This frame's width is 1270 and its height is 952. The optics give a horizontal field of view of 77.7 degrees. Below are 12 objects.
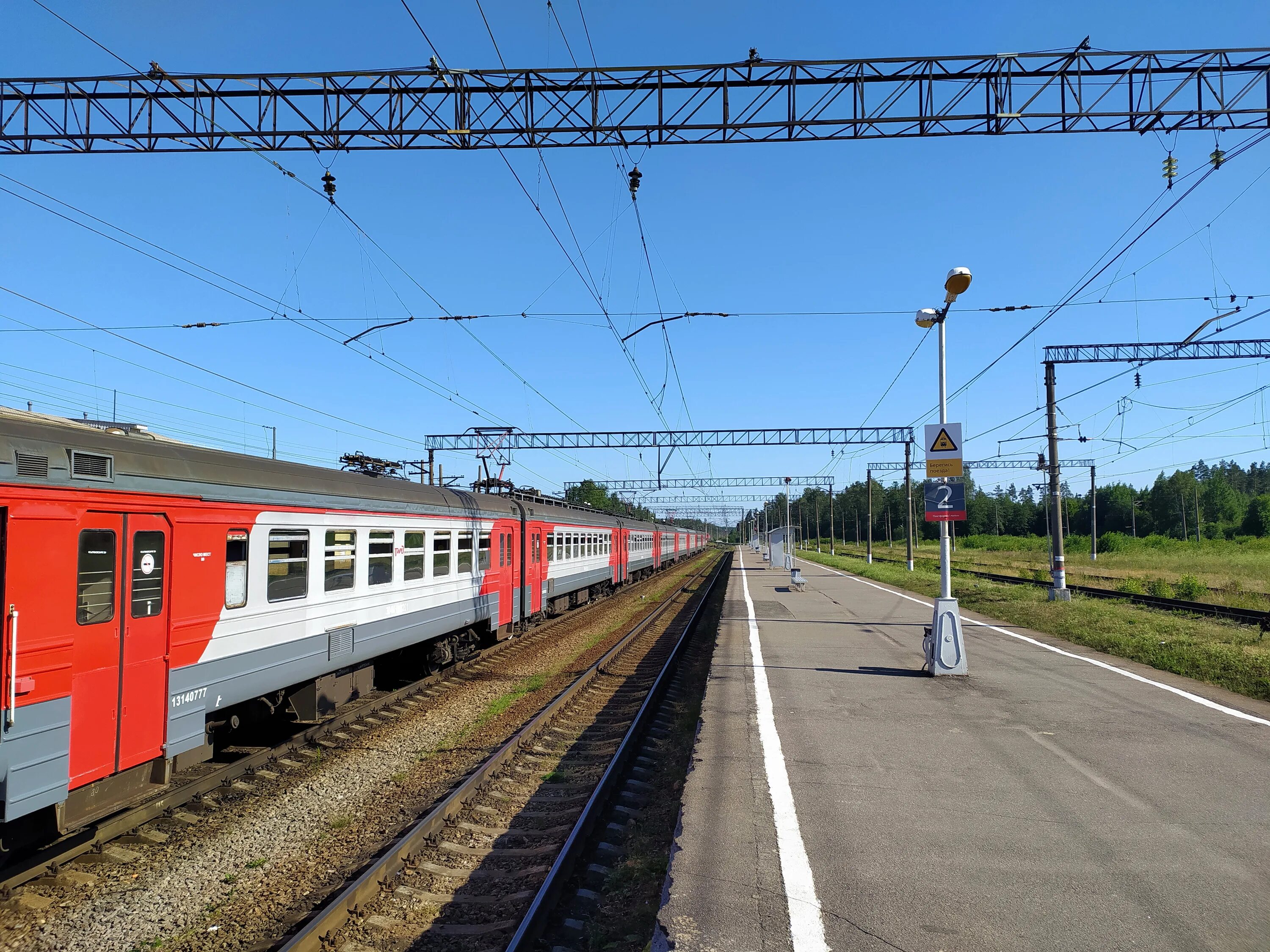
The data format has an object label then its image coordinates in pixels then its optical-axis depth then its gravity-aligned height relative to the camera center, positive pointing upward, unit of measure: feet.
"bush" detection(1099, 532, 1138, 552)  201.67 -5.59
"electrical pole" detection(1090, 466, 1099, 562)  157.89 -1.89
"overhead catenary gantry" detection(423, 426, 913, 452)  122.62 +13.38
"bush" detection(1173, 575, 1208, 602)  77.61 -6.91
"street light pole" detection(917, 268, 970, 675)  34.17 -4.98
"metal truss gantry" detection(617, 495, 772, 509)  256.93 +7.14
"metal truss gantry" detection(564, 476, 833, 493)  184.34 +9.72
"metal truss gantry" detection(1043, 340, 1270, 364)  77.97 +16.98
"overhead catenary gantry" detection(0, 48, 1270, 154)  32.96 +17.95
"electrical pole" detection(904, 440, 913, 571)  133.08 +7.52
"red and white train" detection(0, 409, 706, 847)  16.43 -2.13
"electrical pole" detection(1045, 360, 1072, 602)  70.08 +0.52
